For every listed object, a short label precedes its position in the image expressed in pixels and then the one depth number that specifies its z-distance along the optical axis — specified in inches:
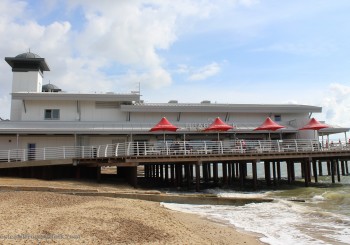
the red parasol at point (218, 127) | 1045.8
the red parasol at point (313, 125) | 1138.7
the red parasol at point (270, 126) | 1111.2
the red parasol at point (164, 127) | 1015.0
